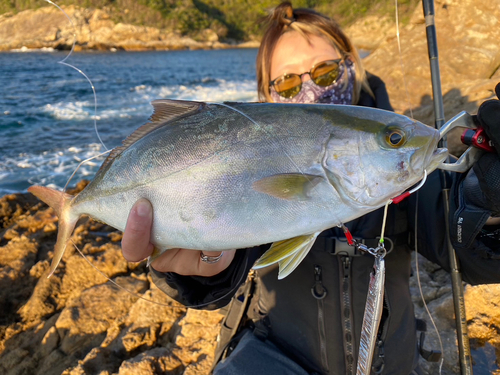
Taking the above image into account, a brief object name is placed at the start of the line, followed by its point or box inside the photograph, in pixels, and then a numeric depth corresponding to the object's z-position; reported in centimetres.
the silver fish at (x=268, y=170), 31
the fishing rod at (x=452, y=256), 44
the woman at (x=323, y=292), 45
